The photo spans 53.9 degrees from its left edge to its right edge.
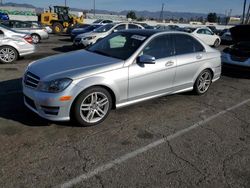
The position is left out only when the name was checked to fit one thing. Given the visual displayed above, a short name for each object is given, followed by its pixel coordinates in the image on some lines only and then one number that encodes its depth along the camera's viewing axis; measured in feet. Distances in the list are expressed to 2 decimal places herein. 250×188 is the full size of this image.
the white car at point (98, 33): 40.87
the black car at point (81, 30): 57.46
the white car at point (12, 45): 28.17
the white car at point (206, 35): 57.36
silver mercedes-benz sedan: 12.15
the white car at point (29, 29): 51.85
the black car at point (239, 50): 25.56
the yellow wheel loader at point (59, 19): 86.02
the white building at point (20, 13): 120.88
